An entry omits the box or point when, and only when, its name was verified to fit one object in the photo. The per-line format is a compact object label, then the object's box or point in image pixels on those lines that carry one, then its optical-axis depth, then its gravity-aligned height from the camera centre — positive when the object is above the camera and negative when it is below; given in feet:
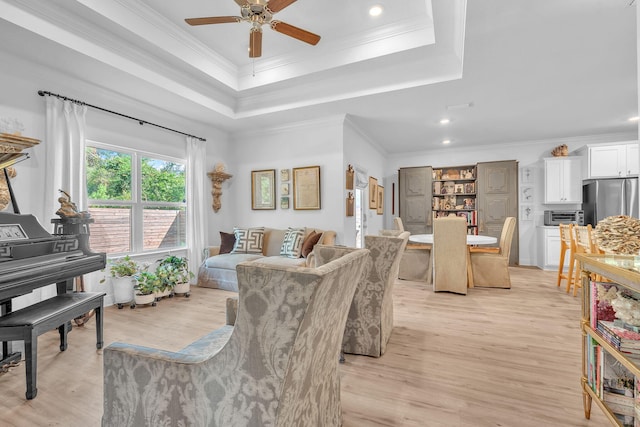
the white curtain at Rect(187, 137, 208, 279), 15.19 +0.45
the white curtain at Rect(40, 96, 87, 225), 9.96 +2.12
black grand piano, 5.83 -1.34
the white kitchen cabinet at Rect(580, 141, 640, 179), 16.65 +3.00
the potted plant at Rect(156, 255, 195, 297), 12.64 -2.63
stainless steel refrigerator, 16.40 +0.81
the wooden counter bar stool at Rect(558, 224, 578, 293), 13.21 -1.65
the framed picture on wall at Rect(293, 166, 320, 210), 15.74 +1.38
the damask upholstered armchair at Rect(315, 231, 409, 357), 7.44 -2.24
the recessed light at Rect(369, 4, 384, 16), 9.53 +6.63
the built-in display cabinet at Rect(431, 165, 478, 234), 22.35 +1.48
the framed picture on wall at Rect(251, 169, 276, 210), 17.06 +1.40
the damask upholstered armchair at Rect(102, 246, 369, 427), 2.91 -1.76
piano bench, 5.83 -2.27
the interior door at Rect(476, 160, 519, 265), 20.77 +1.12
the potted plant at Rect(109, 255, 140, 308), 11.53 -2.58
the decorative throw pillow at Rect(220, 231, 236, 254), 15.42 -1.50
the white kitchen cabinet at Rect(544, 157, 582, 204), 18.80 +2.09
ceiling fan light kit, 7.20 +5.05
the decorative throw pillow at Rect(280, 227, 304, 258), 14.26 -1.51
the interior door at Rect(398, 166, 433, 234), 23.13 +1.17
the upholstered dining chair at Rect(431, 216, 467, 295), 13.26 -1.95
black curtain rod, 9.97 +4.13
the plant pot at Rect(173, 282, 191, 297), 13.15 -3.35
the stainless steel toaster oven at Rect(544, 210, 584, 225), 18.35 -0.32
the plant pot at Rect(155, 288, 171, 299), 12.21 -3.35
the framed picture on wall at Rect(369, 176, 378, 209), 20.56 +1.45
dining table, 14.15 -1.39
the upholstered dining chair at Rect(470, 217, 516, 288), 14.33 -2.60
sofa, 14.16 -2.05
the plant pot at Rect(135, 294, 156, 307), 11.54 -3.37
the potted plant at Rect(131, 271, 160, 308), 11.59 -2.98
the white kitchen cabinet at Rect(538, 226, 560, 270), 18.49 -2.22
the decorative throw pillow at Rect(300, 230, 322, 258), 14.00 -1.43
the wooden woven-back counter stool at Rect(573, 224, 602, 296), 11.02 -1.24
